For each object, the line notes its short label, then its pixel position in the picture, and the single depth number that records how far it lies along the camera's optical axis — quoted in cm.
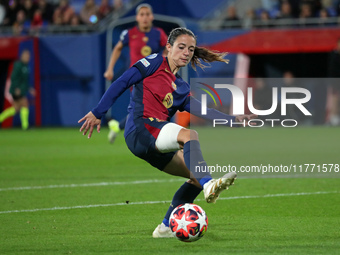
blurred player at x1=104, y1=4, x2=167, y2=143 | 2502
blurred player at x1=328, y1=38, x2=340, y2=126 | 3969
